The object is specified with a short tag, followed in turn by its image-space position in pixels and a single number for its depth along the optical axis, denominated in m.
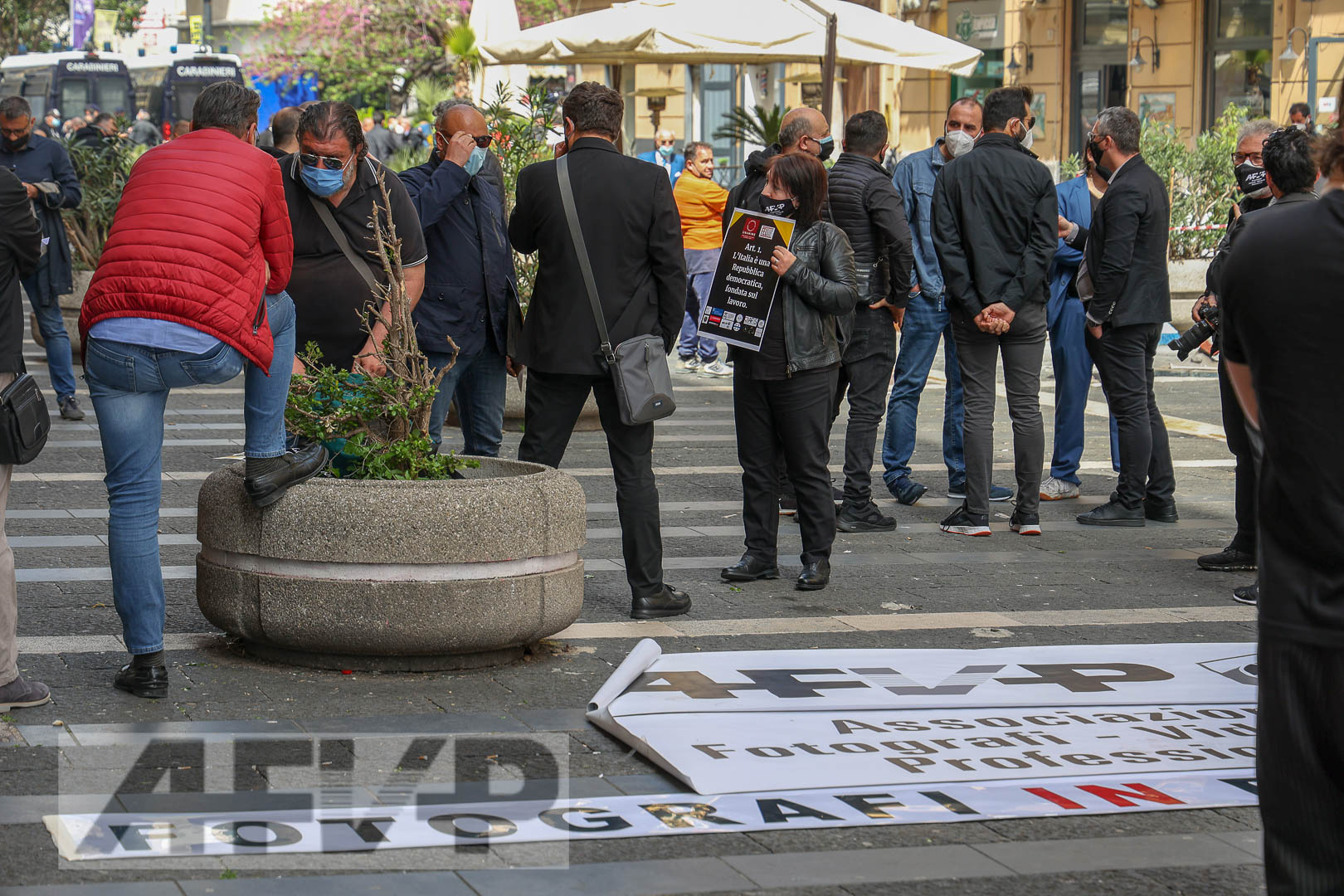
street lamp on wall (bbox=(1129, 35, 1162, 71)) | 24.56
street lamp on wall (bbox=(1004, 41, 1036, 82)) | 26.39
